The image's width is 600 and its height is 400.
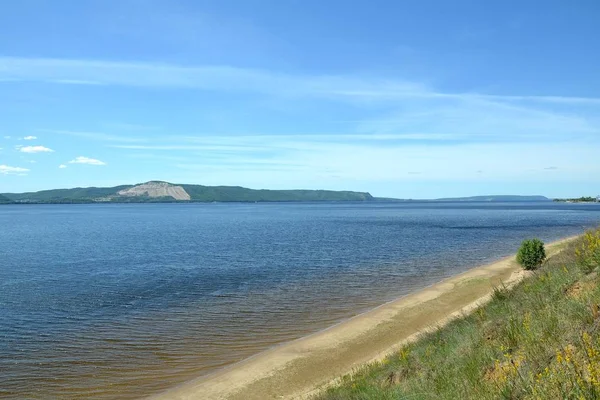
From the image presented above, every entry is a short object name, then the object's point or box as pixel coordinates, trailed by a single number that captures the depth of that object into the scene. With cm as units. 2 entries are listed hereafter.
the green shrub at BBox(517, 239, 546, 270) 2789
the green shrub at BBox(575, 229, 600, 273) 1008
